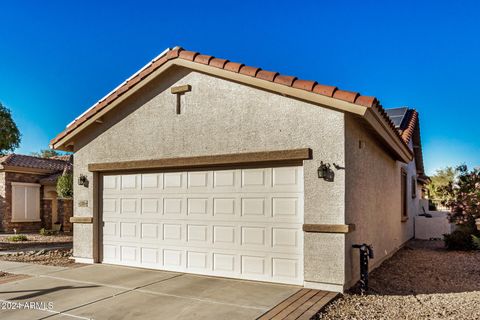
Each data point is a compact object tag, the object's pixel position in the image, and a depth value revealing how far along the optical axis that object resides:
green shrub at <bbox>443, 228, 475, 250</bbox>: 12.59
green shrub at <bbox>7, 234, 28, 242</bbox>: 15.70
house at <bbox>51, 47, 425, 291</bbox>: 6.80
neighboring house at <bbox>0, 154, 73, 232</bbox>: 20.05
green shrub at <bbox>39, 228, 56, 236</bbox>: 18.39
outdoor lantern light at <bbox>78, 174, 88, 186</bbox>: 9.79
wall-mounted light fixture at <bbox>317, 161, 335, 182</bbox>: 6.72
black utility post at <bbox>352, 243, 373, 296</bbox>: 6.78
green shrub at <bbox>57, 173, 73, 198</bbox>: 18.06
